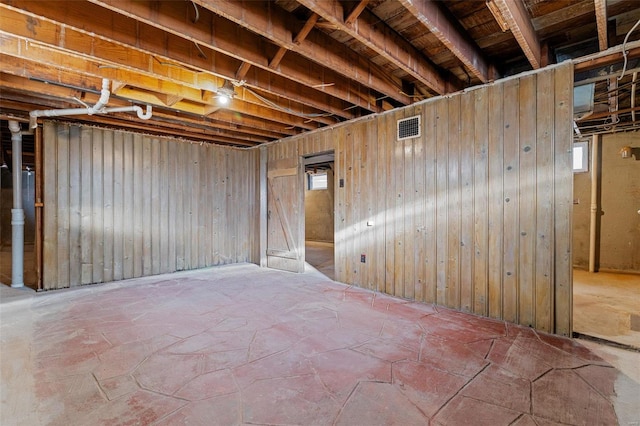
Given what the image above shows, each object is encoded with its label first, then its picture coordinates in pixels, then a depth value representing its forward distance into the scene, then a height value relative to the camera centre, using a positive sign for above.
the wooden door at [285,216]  5.05 -0.10
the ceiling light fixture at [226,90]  2.97 +1.20
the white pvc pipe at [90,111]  3.29 +1.14
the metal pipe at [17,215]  3.98 -0.07
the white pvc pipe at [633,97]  3.09 +1.34
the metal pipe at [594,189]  5.24 +0.38
